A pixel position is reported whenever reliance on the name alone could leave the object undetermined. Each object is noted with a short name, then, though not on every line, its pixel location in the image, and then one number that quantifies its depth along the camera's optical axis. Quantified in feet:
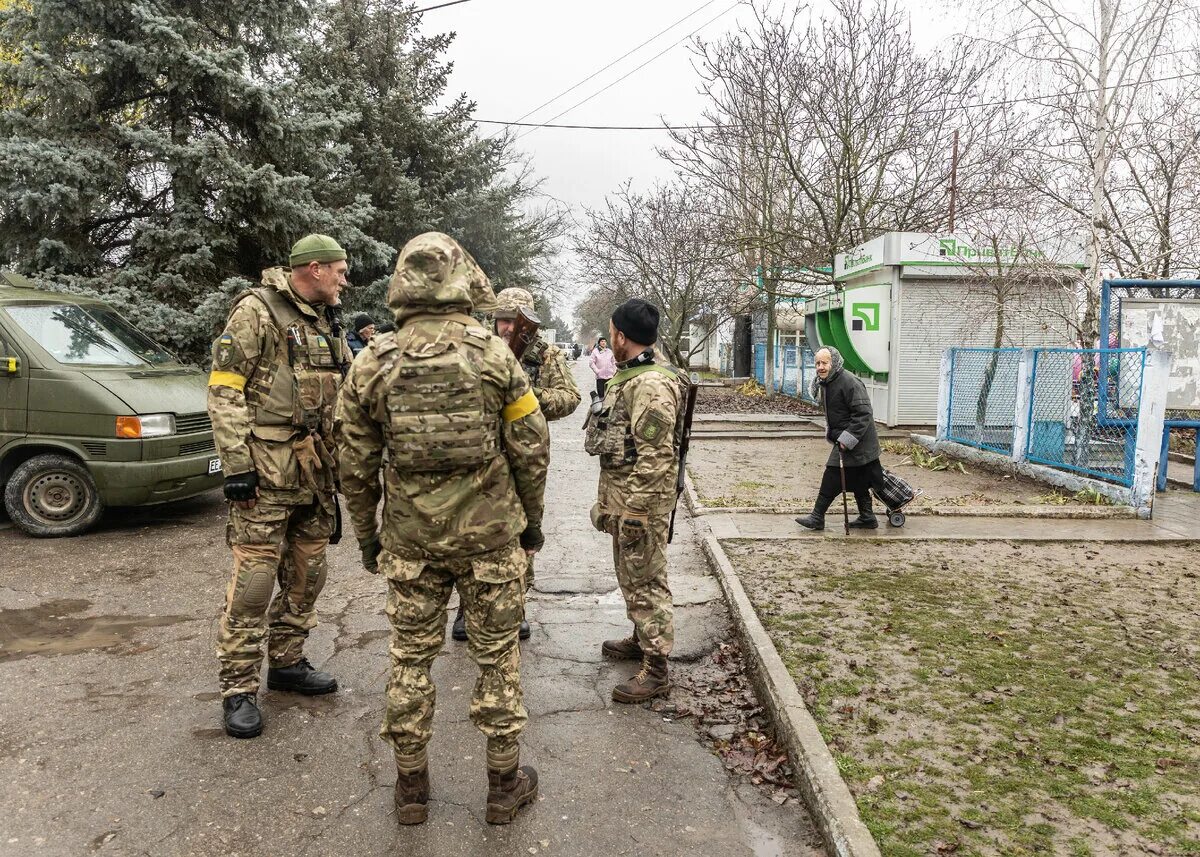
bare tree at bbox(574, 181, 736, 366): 82.23
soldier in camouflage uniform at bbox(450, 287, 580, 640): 14.80
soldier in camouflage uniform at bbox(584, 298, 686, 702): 12.69
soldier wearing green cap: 11.60
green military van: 21.58
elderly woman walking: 23.03
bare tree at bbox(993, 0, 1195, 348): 36.22
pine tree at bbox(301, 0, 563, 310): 47.24
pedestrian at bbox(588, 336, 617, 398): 59.31
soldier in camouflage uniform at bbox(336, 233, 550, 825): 8.97
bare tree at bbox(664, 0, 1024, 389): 54.80
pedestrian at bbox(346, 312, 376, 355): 24.81
